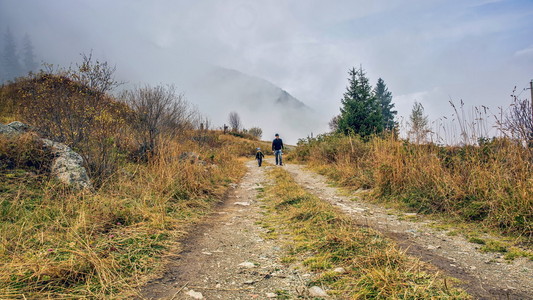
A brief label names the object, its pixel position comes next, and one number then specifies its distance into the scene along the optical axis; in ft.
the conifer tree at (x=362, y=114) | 62.28
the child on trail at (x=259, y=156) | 49.19
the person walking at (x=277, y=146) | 48.75
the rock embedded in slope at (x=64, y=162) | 14.38
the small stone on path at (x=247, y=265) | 8.01
